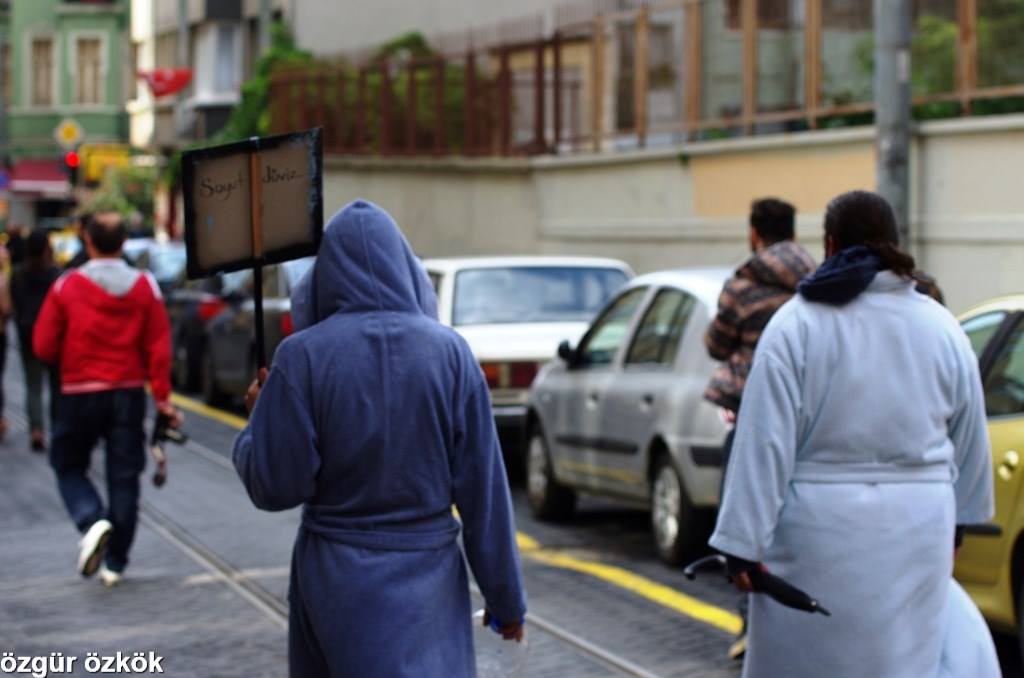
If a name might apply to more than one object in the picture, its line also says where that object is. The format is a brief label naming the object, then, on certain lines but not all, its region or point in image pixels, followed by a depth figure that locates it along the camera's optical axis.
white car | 13.57
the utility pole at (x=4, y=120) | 62.88
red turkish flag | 43.50
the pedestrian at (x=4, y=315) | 16.73
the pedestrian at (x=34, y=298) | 16.14
